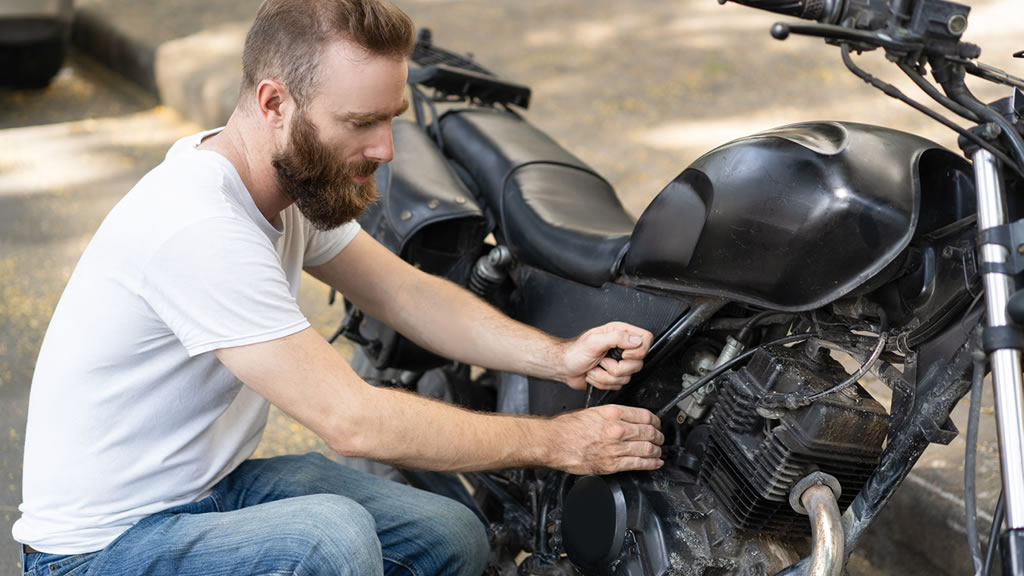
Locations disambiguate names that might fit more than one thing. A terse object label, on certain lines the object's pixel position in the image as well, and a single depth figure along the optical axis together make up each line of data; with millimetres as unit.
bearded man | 1630
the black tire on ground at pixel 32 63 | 5480
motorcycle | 1336
